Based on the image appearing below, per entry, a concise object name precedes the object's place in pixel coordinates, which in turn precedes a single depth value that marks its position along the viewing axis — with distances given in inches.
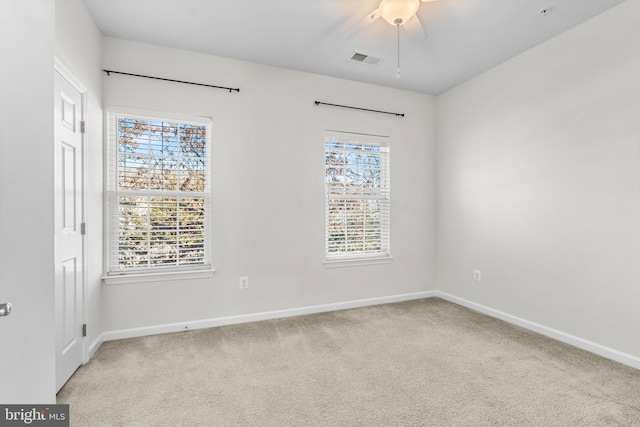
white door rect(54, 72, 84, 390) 82.7
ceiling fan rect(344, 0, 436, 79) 86.2
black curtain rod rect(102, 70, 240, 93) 113.8
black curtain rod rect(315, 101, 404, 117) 144.9
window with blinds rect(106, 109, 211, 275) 115.6
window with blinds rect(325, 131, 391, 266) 150.7
